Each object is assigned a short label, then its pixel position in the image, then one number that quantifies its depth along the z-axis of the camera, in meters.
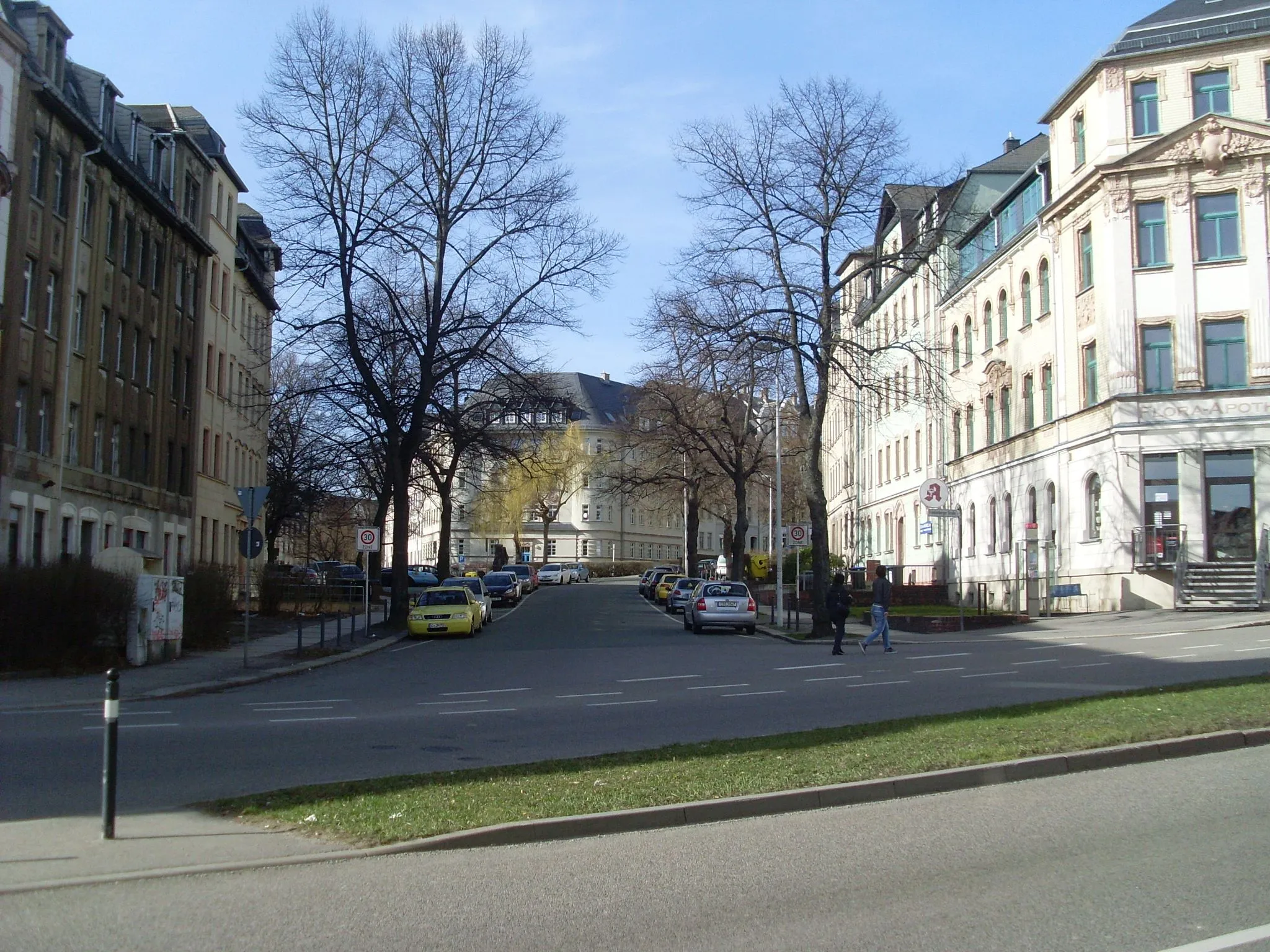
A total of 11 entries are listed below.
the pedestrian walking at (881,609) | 26.77
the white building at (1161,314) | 36.00
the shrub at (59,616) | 21.25
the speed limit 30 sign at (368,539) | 35.19
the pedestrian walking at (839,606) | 27.23
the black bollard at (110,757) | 8.29
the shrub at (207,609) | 27.00
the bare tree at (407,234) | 36.41
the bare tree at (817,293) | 33.28
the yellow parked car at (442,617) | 34.59
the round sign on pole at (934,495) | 30.27
